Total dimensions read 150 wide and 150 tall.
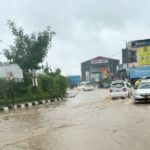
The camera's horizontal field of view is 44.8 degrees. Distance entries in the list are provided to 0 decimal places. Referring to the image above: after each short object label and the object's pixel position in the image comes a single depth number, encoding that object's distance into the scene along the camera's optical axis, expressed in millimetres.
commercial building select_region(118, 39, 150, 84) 24689
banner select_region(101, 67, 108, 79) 44820
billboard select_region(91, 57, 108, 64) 50935
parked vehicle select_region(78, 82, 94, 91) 28813
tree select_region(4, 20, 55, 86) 17872
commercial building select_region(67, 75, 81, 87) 49313
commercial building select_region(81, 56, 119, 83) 48590
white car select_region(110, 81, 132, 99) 13142
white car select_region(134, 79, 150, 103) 10637
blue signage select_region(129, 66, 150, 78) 29673
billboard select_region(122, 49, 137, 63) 37383
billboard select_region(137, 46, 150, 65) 24588
